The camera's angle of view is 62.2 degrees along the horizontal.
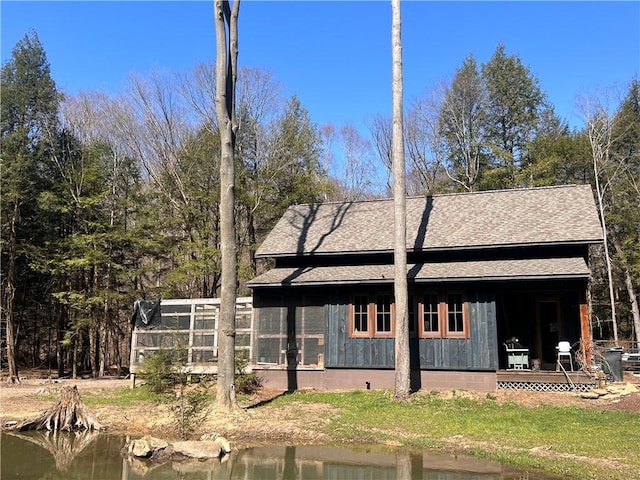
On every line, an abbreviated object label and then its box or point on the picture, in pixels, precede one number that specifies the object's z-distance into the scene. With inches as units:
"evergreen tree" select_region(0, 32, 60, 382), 813.9
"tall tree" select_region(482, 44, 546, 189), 1205.7
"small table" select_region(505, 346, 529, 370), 551.5
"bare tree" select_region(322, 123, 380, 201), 1389.0
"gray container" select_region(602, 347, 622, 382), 529.5
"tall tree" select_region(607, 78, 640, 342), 1044.5
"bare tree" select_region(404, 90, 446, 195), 1298.0
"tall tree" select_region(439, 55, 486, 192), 1227.9
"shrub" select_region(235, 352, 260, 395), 555.5
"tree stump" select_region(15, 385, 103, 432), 422.3
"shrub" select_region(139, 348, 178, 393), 531.8
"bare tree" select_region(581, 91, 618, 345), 1075.4
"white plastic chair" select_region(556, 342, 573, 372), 536.7
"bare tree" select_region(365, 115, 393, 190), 1392.7
